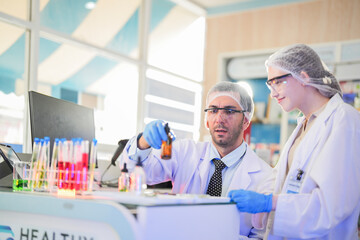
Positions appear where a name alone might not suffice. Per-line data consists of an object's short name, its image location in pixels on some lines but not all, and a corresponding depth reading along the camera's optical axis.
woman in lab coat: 1.52
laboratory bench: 1.10
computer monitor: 1.75
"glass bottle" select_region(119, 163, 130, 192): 1.44
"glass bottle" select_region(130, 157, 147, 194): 1.38
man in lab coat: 2.00
